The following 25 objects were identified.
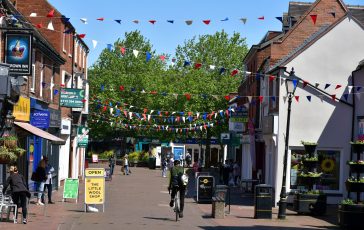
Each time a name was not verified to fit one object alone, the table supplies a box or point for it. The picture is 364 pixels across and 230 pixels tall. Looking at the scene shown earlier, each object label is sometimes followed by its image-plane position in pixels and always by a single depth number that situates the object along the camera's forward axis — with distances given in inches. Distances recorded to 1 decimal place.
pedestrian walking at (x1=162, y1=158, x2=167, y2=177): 2234.0
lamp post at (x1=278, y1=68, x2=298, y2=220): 944.9
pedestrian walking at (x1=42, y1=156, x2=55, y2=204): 1055.6
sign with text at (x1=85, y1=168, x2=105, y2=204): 953.5
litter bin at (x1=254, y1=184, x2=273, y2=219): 946.1
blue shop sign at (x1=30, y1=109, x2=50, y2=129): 1139.9
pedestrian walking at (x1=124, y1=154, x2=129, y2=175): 2280.9
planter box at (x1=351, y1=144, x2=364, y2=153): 874.1
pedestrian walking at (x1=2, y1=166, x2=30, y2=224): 759.7
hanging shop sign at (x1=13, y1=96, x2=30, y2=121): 994.1
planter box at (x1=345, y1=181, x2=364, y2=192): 847.1
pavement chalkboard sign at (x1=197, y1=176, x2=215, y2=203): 1222.9
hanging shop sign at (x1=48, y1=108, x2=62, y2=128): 1333.4
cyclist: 861.2
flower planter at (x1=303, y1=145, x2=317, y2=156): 1046.5
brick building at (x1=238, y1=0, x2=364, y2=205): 1221.1
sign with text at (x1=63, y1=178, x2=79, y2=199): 1086.4
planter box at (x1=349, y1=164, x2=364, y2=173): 860.6
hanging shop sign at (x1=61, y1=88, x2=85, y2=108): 1421.0
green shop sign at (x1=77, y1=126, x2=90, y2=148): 1693.0
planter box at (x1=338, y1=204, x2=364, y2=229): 823.1
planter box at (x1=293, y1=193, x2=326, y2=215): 1024.2
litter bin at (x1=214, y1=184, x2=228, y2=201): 953.9
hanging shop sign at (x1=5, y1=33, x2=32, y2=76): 888.3
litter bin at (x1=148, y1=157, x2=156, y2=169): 2977.1
